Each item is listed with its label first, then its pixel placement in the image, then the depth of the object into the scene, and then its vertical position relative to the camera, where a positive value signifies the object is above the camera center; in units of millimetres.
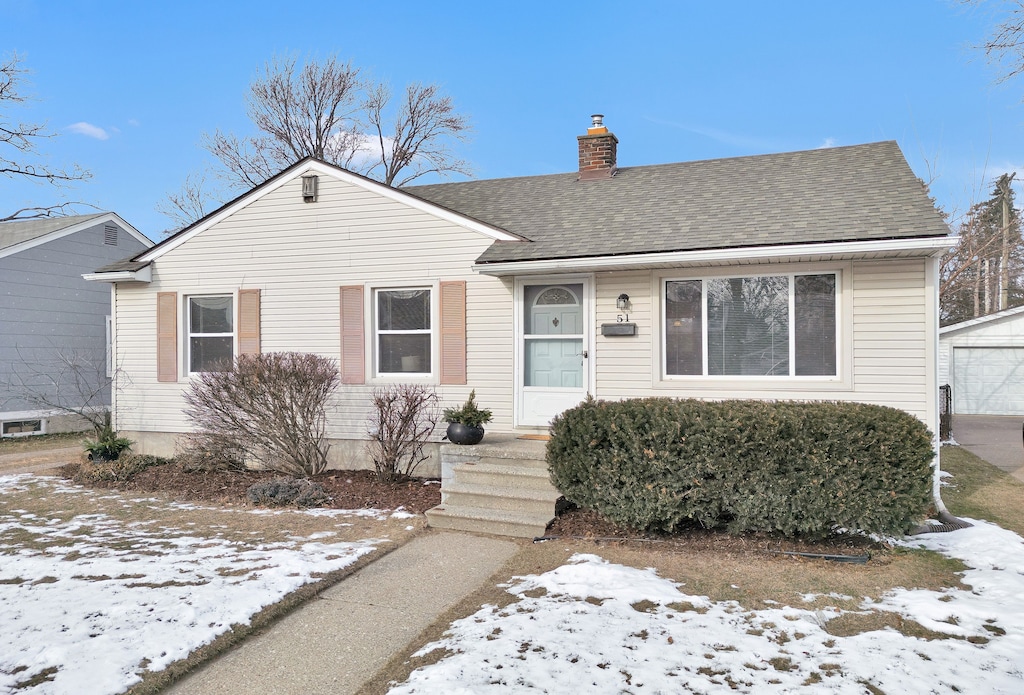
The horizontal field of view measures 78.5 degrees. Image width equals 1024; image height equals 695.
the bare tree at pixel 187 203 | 25016 +5855
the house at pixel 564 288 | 6934 +796
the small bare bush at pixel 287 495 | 7230 -1697
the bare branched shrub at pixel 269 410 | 7879 -788
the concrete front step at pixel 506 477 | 6504 -1373
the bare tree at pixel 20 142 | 14141 +4785
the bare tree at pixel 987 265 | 19938 +3201
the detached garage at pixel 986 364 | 16531 -445
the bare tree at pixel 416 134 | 25750 +8929
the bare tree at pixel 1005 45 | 10070 +4949
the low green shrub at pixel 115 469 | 8523 -1671
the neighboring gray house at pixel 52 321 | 13602 +651
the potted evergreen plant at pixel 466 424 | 7250 -882
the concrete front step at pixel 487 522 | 5961 -1700
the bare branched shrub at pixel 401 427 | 7828 -1017
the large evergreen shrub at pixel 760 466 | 5074 -996
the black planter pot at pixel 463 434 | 7242 -1000
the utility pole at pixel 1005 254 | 23969 +3571
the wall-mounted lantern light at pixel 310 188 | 9242 +2374
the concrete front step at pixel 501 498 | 6203 -1539
